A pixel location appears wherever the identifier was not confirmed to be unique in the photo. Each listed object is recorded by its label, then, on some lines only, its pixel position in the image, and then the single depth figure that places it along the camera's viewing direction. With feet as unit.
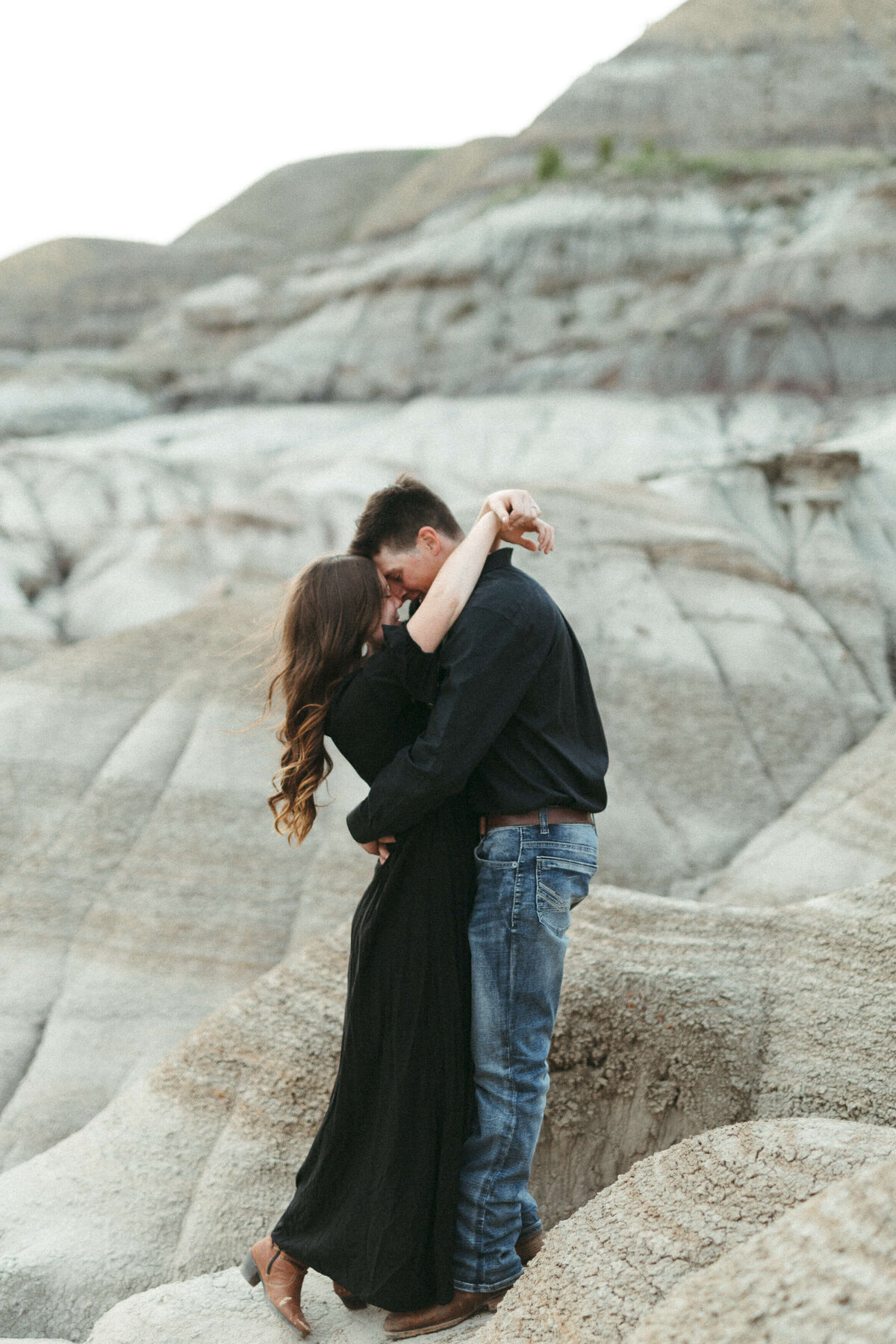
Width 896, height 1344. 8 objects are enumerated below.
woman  9.00
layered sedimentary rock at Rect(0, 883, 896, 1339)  11.79
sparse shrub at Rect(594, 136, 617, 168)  97.11
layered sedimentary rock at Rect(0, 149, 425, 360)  112.37
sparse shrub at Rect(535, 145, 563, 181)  94.02
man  8.84
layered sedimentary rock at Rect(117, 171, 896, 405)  69.97
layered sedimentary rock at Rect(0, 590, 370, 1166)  21.31
